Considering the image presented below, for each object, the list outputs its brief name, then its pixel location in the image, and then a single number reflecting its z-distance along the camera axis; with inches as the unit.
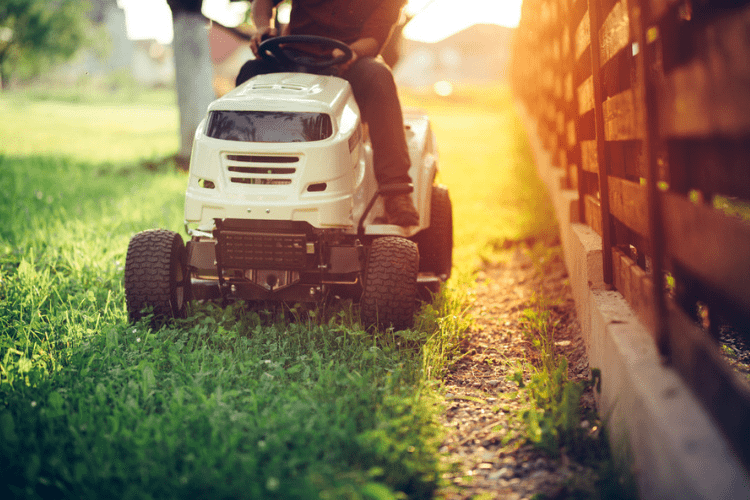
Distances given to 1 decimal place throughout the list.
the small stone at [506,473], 83.2
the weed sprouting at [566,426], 75.1
